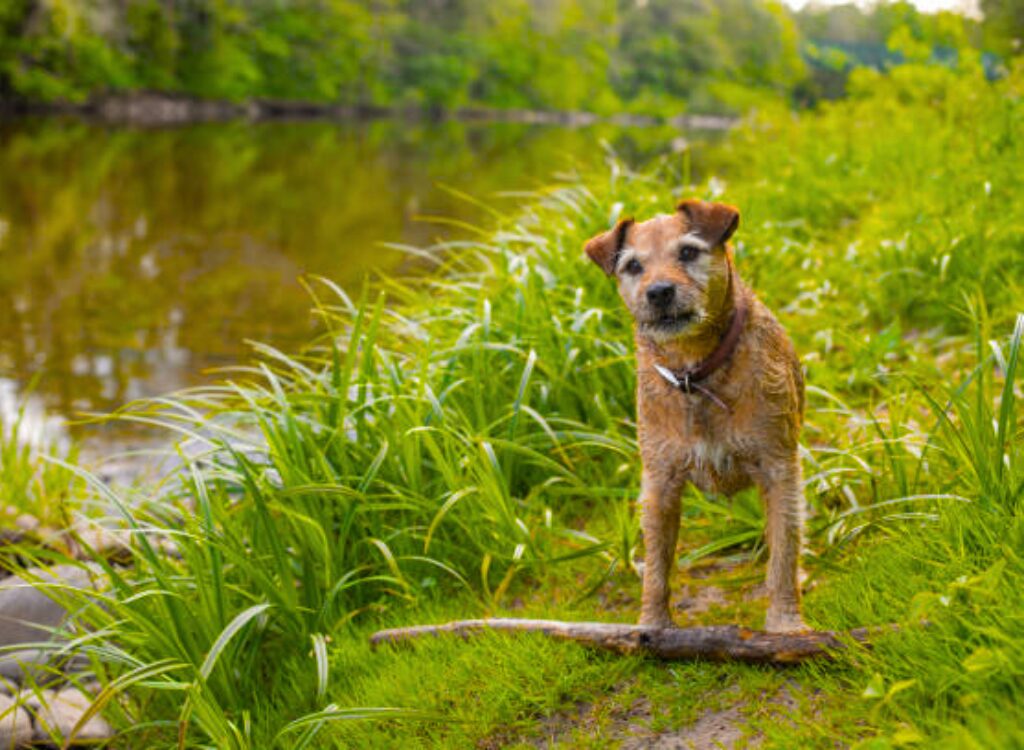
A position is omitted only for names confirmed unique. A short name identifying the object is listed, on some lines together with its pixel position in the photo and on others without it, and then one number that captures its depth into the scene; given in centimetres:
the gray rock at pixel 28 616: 451
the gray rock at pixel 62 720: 389
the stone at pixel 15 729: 388
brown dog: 276
